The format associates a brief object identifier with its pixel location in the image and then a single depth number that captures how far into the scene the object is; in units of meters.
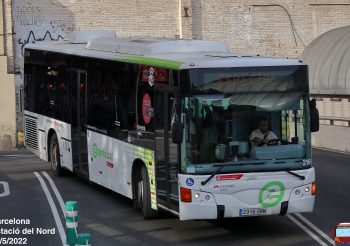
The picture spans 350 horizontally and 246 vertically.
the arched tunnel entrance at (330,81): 29.27
